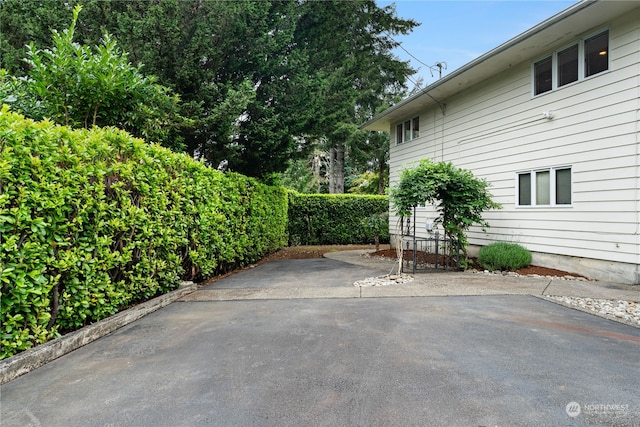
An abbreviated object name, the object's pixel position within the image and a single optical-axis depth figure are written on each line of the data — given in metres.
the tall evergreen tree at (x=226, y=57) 6.75
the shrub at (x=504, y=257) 7.07
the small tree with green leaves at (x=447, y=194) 6.88
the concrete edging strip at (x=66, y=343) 2.53
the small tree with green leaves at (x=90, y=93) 4.76
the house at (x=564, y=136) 5.59
